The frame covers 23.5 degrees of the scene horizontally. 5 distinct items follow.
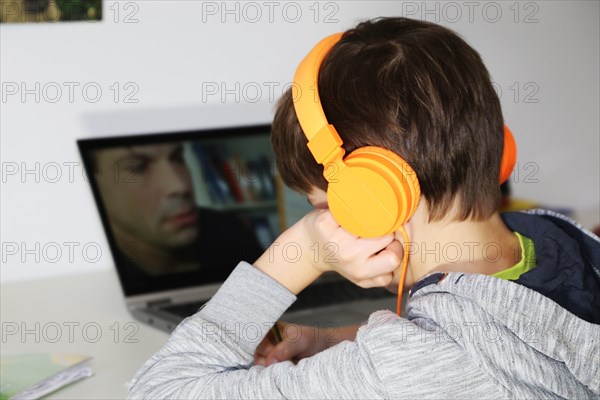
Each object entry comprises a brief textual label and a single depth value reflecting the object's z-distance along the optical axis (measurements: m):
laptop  1.64
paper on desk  1.37
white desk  1.43
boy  1.16
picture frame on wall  1.66
